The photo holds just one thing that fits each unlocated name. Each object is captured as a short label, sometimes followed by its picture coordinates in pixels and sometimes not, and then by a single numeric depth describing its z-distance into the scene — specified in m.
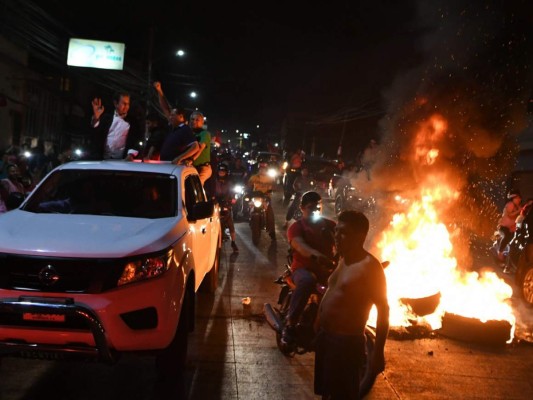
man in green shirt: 9.41
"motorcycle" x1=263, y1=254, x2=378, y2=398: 5.61
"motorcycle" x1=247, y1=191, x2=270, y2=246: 13.06
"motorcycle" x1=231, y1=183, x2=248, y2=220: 16.86
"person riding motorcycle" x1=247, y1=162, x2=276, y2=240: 13.66
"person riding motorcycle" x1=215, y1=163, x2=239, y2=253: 11.86
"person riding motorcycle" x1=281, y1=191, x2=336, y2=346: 5.61
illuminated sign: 30.84
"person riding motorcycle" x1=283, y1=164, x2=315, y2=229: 15.41
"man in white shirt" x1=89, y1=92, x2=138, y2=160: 8.42
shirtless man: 3.57
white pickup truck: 4.12
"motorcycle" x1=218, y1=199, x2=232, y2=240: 11.62
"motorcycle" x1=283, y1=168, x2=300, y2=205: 17.10
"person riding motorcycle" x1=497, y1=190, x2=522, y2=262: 12.87
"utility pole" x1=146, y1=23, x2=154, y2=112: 26.62
